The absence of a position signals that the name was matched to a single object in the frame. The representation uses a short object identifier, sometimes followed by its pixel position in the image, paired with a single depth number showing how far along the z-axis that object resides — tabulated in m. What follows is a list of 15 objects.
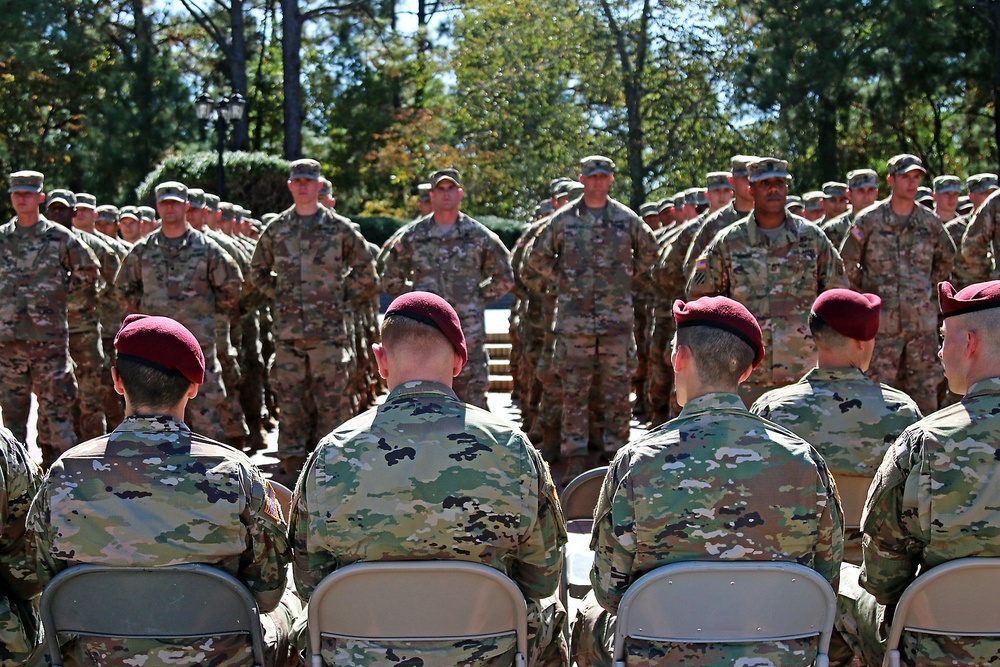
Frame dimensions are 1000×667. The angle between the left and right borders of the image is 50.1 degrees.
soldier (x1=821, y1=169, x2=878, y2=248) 9.95
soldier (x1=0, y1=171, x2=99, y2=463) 7.61
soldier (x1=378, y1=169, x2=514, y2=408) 8.02
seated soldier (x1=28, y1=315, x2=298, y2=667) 2.80
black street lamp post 18.80
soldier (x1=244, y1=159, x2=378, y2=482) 7.69
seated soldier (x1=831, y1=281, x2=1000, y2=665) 2.81
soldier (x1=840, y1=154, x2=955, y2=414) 8.12
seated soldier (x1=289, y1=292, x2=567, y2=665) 2.78
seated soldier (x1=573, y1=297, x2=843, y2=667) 2.71
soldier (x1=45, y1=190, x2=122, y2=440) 8.72
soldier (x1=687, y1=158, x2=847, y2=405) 6.49
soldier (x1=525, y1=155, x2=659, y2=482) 7.78
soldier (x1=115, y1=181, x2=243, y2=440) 7.65
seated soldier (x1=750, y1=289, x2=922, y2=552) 3.67
